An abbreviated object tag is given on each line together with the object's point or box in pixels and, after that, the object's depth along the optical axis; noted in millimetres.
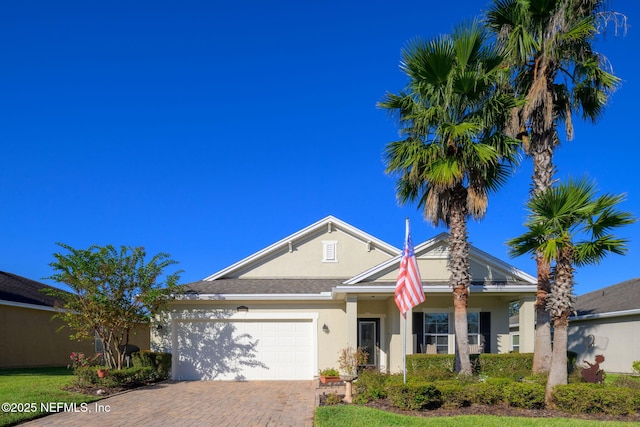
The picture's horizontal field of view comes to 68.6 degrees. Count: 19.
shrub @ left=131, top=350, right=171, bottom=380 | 15141
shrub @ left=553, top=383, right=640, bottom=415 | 9266
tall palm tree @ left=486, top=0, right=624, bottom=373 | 11984
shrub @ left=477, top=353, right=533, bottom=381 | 13738
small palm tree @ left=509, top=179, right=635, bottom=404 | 10094
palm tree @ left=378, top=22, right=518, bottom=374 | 12453
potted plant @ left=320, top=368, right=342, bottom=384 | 14336
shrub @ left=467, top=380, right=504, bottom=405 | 10055
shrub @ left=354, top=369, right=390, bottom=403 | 10438
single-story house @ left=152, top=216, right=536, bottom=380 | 15211
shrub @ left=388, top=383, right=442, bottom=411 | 9664
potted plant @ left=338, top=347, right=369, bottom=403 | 13906
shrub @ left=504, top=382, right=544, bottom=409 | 9820
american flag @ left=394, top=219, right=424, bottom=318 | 11383
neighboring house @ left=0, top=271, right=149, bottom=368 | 17703
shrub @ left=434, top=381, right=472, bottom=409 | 9906
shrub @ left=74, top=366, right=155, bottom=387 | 12781
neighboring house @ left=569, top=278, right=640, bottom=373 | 18094
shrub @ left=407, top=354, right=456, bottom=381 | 13625
